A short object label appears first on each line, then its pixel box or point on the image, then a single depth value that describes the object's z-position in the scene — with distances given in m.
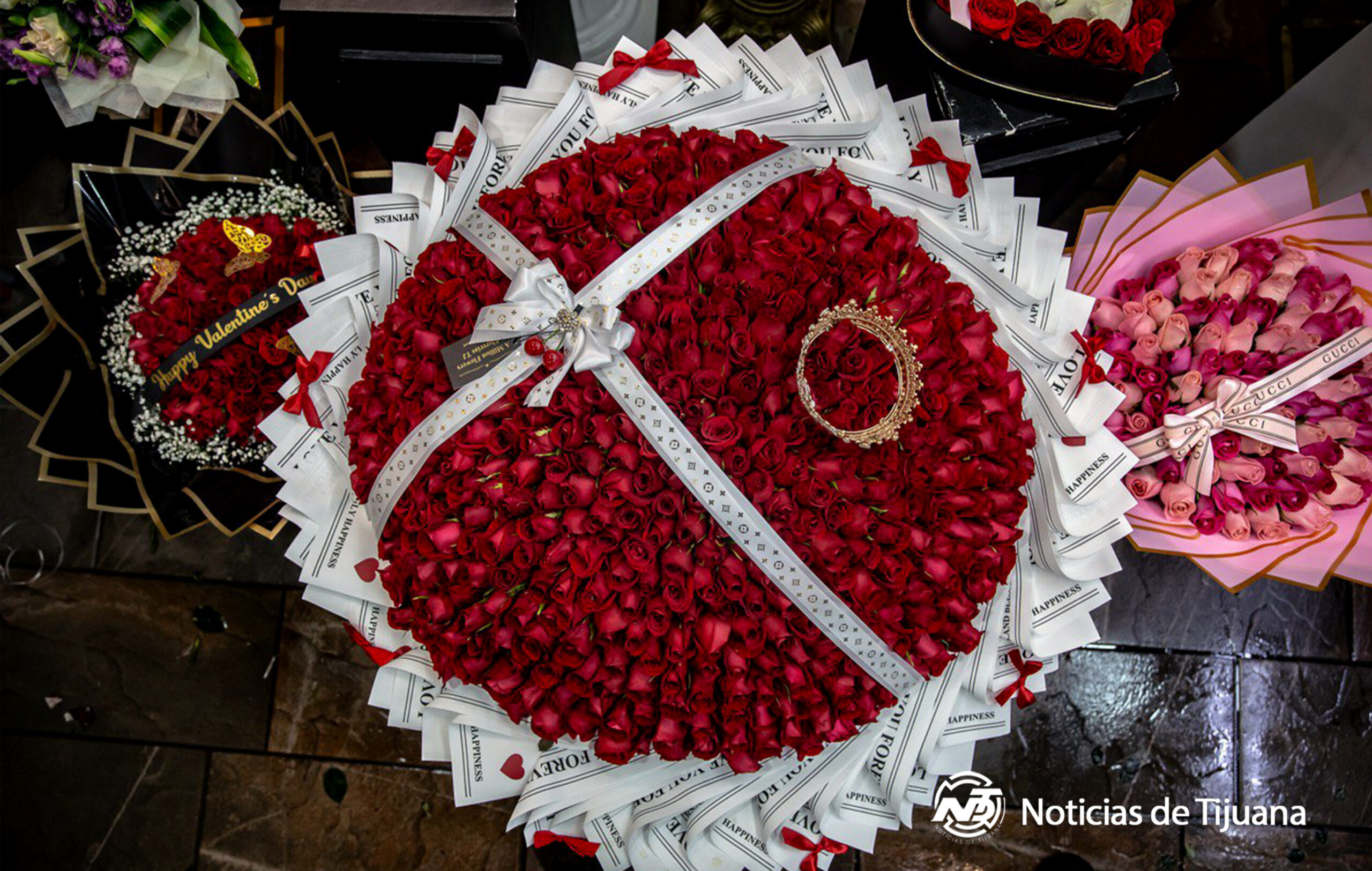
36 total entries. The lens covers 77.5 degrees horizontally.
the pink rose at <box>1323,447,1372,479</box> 1.81
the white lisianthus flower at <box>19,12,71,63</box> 1.71
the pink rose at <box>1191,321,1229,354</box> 1.81
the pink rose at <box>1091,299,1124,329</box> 1.89
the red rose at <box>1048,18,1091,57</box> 1.76
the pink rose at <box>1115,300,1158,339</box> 1.84
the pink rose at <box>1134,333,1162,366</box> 1.83
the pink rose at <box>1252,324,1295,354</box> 1.82
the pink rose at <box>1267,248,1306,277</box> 1.88
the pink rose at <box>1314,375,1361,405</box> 1.81
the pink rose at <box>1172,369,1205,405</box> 1.80
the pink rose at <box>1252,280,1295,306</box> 1.85
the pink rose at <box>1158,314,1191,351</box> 1.83
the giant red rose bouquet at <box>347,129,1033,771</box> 1.28
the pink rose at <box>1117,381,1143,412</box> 1.85
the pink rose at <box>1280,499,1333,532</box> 1.83
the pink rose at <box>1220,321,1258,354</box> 1.81
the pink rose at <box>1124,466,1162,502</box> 1.85
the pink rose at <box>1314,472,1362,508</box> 1.82
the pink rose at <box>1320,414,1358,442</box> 1.81
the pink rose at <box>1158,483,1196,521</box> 1.81
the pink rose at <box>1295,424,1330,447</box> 1.84
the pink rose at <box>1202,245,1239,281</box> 1.88
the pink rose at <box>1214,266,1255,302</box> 1.85
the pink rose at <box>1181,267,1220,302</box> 1.88
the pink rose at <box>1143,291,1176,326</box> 1.86
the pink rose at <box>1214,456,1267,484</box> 1.81
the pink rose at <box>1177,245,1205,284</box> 1.91
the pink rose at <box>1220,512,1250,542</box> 1.82
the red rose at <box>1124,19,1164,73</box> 1.78
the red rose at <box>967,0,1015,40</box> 1.76
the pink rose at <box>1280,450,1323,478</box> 1.80
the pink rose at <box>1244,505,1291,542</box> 1.83
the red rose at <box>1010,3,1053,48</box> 1.77
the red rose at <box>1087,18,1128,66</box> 1.76
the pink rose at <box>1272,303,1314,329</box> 1.84
